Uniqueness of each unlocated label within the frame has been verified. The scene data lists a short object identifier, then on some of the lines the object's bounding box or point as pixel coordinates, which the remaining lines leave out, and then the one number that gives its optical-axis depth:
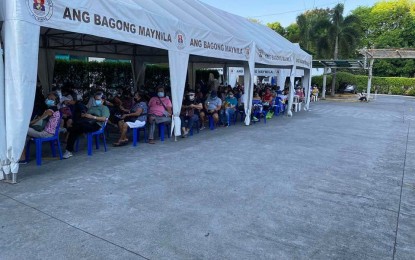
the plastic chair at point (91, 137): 6.55
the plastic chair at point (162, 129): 8.27
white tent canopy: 4.53
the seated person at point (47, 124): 5.77
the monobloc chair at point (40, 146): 5.68
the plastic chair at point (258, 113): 12.46
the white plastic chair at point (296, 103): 17.31
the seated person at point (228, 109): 11.06
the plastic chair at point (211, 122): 10.43
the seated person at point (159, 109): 8.02
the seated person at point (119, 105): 8.43
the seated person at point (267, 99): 13.29
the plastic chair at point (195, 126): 9.31
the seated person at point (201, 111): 9.95
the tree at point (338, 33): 29.25
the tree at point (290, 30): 51.37
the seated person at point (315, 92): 26.33
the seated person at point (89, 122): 6.42
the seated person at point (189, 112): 9.03
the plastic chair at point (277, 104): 15.20
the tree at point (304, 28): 38.22
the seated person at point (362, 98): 27.68
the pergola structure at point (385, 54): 27.19
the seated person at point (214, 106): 10.38
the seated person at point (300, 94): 18.00
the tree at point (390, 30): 45.88
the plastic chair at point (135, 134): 7.49
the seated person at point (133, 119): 7.39
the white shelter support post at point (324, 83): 26.48
